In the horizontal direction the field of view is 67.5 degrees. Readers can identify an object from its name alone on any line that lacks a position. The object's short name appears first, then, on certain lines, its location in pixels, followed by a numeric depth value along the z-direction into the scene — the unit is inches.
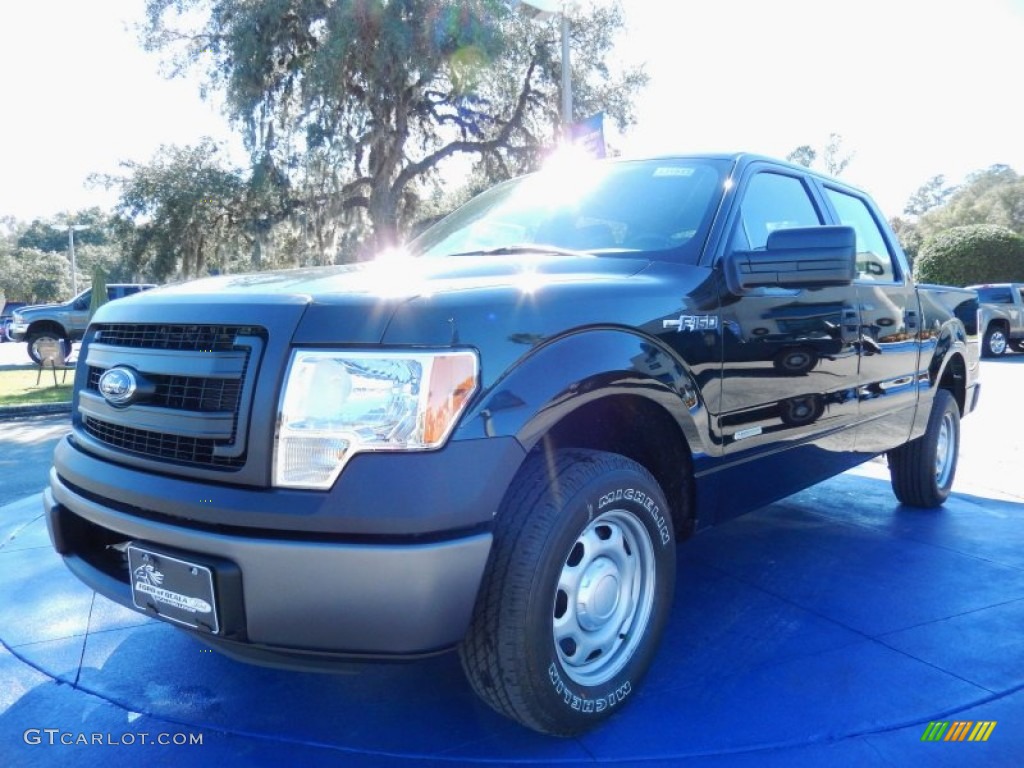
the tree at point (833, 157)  1650.0
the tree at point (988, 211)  2037.4
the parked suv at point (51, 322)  773.9
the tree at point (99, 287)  555.8
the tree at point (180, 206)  713.0
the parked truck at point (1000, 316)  733.9
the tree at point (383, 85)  612.4
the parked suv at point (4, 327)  1441.9
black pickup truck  73.4
